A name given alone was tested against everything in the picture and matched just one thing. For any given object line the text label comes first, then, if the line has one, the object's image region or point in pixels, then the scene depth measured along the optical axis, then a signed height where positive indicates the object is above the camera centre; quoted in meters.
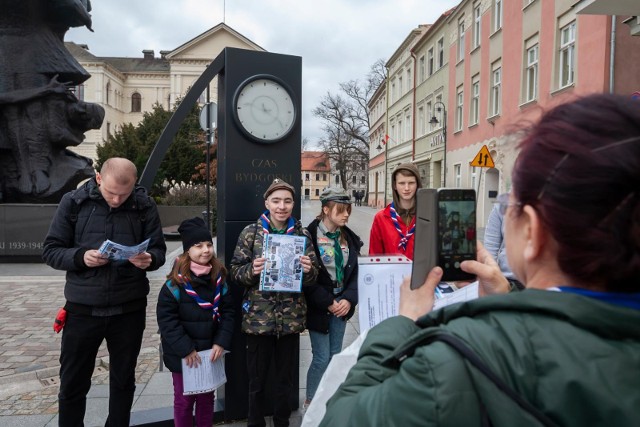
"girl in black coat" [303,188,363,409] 3.65 -0.62
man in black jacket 3.07 -0.49
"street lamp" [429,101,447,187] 29.11 +3.83
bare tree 58.03 +8.37
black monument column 3.65 +0.41
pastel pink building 13.91 +5.12
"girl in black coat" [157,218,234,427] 3.22 -0.79
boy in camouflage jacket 3.33 -0.78
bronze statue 11.77 +2.26
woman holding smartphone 0.83 -0.21
